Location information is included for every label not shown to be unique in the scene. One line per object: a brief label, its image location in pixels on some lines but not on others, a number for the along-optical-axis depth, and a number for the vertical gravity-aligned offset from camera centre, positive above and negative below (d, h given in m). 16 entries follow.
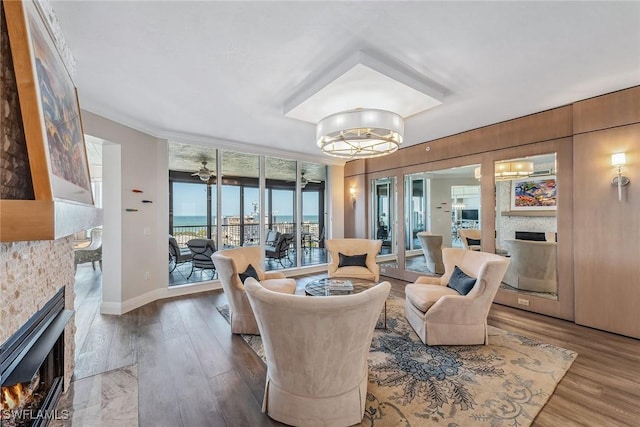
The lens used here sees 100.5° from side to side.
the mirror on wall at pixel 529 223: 3.65 -0.13
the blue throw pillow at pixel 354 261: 4.62 -0.79
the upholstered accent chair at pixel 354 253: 4.40 -0.69
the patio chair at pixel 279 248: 5.88 -0.72
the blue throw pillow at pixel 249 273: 3.29 -0.73
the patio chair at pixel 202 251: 4.81 -0.63
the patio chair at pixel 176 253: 5.02 -0.71
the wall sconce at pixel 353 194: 6.73 +0.54
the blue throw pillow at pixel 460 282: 2.90 -0.77
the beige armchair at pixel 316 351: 1.56 -0.85
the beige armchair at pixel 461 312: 2.74 -1.02
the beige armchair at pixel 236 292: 3.03 -0.89
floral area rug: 1.86 -1.39
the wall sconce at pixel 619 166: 2.99 +0.54
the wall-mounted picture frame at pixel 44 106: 1.20 +0.61
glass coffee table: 3.22 -0.92
